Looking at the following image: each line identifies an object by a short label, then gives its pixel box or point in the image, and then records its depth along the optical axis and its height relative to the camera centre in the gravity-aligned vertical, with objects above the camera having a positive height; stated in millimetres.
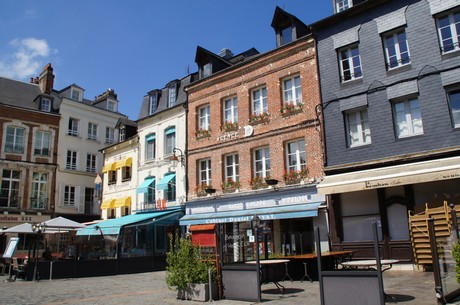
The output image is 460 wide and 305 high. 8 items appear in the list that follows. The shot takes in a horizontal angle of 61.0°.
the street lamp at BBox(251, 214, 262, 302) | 8272 -561
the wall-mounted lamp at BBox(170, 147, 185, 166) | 20744 +4371
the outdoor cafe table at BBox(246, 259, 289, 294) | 9057 -733
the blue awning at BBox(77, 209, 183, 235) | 19438 +1051
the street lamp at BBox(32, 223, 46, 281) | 15016 +735
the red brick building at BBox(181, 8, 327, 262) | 15562 +4072
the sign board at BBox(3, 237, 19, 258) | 15422 -17
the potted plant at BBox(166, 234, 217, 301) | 8953 -700
